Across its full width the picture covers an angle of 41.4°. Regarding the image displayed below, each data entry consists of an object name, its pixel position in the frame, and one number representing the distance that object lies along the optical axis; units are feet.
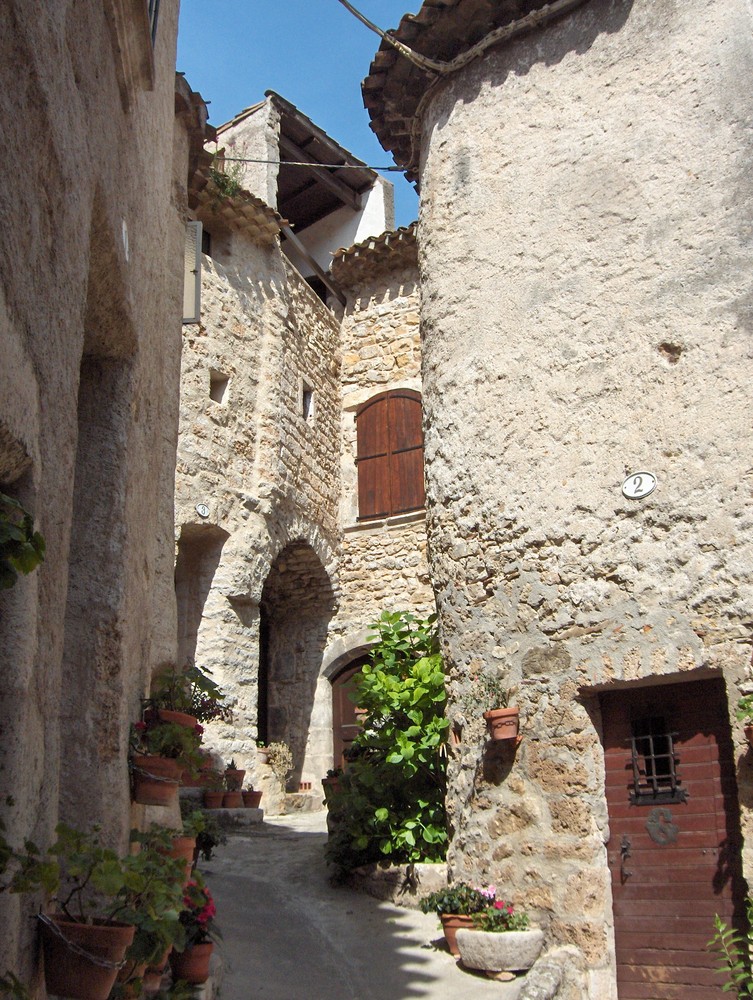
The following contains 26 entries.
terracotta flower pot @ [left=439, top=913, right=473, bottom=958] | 18.84
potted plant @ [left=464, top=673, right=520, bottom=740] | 19.76
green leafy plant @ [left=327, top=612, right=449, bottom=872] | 22.62
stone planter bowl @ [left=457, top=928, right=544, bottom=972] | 17.92
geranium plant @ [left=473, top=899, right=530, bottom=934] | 18.60
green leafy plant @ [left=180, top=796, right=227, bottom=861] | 19.63
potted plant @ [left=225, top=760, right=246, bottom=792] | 34.50
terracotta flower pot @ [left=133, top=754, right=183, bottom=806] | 12.92
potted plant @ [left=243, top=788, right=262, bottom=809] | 34.06
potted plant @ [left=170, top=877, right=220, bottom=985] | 13.52
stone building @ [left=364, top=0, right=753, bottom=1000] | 18.25
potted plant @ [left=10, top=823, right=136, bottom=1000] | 8.93
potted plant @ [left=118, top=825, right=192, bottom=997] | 9.65
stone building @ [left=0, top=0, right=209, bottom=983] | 8.43
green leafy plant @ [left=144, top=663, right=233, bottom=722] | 14.38
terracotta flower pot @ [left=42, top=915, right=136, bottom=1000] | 8.93
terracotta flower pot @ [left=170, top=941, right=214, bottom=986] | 13.60
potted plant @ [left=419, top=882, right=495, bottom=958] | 18.90
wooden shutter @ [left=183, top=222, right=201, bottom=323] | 24.23
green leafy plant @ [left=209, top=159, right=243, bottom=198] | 41.70
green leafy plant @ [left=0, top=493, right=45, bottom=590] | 7.55
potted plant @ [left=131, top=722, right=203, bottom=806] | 12.94
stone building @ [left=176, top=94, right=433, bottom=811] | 37.86
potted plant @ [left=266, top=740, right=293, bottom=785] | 37.70
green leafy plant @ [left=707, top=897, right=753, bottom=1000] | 16.44
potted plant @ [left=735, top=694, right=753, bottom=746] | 16.83
